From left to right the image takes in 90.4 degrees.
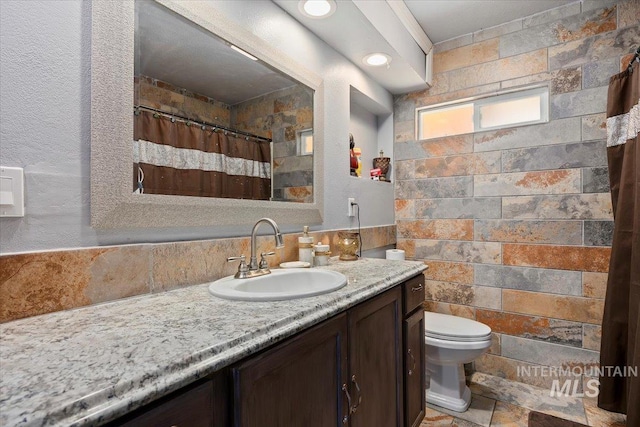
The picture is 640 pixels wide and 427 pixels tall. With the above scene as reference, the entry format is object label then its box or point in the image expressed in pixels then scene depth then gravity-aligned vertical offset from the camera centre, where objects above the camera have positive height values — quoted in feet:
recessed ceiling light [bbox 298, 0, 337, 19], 5.17 +3.46
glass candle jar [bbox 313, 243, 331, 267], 5.41 -0.68
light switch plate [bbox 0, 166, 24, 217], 2.55 +0.21
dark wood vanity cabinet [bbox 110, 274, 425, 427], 2.11 -1.49
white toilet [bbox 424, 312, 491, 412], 5.98 -2.67
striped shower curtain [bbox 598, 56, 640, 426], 5.14 -0.55
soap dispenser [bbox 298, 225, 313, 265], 5.31 -0.56
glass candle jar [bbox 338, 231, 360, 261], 6.05 -0.61
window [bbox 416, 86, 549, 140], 7.25 +2.51
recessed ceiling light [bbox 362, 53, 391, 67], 6.79 +3.41
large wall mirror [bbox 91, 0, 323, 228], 3.20 +1.24
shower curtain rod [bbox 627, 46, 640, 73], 5.26 +2.65
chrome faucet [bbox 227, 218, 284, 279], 4.09 -0.67
